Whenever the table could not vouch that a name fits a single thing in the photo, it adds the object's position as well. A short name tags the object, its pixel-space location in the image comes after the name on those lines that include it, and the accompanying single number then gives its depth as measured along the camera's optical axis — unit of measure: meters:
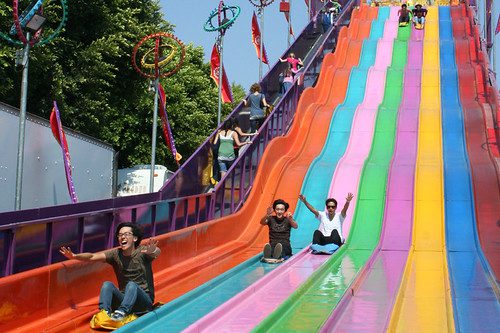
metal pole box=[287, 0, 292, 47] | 36.45
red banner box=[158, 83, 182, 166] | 26.17
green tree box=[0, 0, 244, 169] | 25.83
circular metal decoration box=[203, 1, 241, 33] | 26.20
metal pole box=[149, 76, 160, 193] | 22.10
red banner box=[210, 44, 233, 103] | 29.09
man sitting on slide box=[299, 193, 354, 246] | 13.03
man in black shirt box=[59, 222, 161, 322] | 7.95
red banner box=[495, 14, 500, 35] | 33.19
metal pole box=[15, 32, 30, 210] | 14.04
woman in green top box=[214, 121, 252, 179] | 15.90
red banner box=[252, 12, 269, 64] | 32.89
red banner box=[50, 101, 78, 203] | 17.41
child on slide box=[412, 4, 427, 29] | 30.91
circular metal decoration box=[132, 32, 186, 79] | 22.75
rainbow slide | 8.27
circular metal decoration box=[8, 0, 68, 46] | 14.92
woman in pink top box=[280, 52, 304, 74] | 23.52
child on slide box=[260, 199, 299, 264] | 12.38
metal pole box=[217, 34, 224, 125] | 25.77
